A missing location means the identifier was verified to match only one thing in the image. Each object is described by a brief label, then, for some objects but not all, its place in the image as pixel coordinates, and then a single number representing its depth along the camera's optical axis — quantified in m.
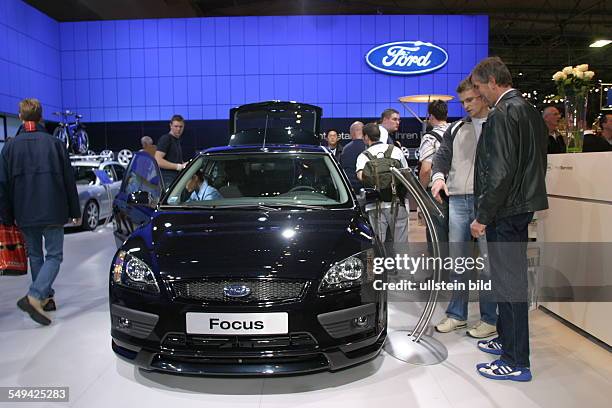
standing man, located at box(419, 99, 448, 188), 3.76
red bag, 3.40
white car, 8.22
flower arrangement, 3.35
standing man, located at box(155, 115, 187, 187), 5.38
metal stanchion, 2.92
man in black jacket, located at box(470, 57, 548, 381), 2.37
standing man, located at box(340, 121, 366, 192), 5.16
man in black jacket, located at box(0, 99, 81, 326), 3.41
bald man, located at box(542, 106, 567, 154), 5.06
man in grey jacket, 3.10
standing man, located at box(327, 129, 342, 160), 7.90
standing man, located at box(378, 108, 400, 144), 4.75
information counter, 2.94
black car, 2.15
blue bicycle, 10.94
